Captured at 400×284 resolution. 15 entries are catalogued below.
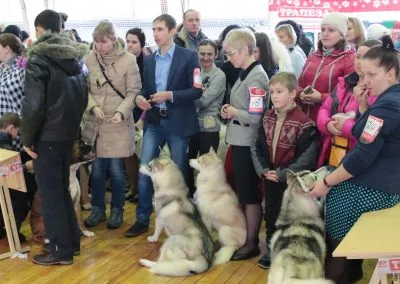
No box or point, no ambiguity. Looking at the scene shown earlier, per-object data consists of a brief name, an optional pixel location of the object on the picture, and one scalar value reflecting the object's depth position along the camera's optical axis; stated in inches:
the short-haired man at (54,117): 115.5
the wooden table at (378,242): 71.2
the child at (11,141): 136.8
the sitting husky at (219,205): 131.3
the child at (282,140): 113.2
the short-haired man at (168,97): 138.0
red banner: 216.4
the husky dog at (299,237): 97.7
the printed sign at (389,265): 76.1
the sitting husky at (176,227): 120.3
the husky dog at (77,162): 137.3
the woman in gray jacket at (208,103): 153.4
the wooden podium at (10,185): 129.0
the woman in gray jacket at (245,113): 119.5
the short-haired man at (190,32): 180.2
